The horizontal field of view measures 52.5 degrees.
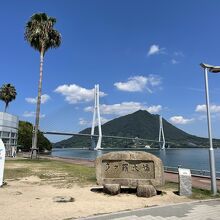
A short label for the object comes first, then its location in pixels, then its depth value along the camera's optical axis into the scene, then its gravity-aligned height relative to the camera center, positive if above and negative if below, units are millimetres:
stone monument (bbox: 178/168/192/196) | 6851 -1181
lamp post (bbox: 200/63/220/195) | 7060 +469
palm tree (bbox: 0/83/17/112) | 37270 +8428
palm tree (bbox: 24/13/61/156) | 19382 +9623
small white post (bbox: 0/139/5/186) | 7400 -537
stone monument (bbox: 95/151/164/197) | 6986 -825
